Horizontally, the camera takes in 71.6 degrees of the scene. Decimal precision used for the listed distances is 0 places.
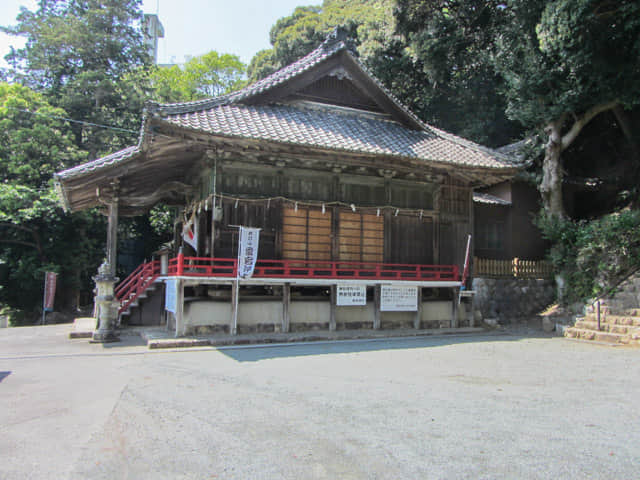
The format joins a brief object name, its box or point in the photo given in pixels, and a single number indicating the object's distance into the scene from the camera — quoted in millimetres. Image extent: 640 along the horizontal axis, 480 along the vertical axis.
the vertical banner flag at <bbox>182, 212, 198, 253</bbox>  14898
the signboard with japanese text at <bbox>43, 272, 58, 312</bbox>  21141
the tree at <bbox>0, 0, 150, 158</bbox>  28797
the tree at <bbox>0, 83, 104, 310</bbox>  23141
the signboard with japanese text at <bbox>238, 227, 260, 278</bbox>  12523
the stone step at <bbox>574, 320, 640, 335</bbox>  12422
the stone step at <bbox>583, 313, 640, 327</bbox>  12656
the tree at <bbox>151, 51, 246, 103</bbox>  37978
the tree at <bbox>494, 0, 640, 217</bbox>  14977
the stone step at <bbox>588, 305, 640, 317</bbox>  13195
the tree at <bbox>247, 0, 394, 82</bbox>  28453
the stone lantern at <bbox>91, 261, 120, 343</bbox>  12297
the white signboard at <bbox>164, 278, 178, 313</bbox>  12192
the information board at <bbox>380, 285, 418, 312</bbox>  14523
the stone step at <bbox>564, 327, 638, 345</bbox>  12031
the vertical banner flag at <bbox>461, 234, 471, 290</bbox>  15883
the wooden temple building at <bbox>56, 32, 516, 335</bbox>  12914
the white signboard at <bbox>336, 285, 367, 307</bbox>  13841
